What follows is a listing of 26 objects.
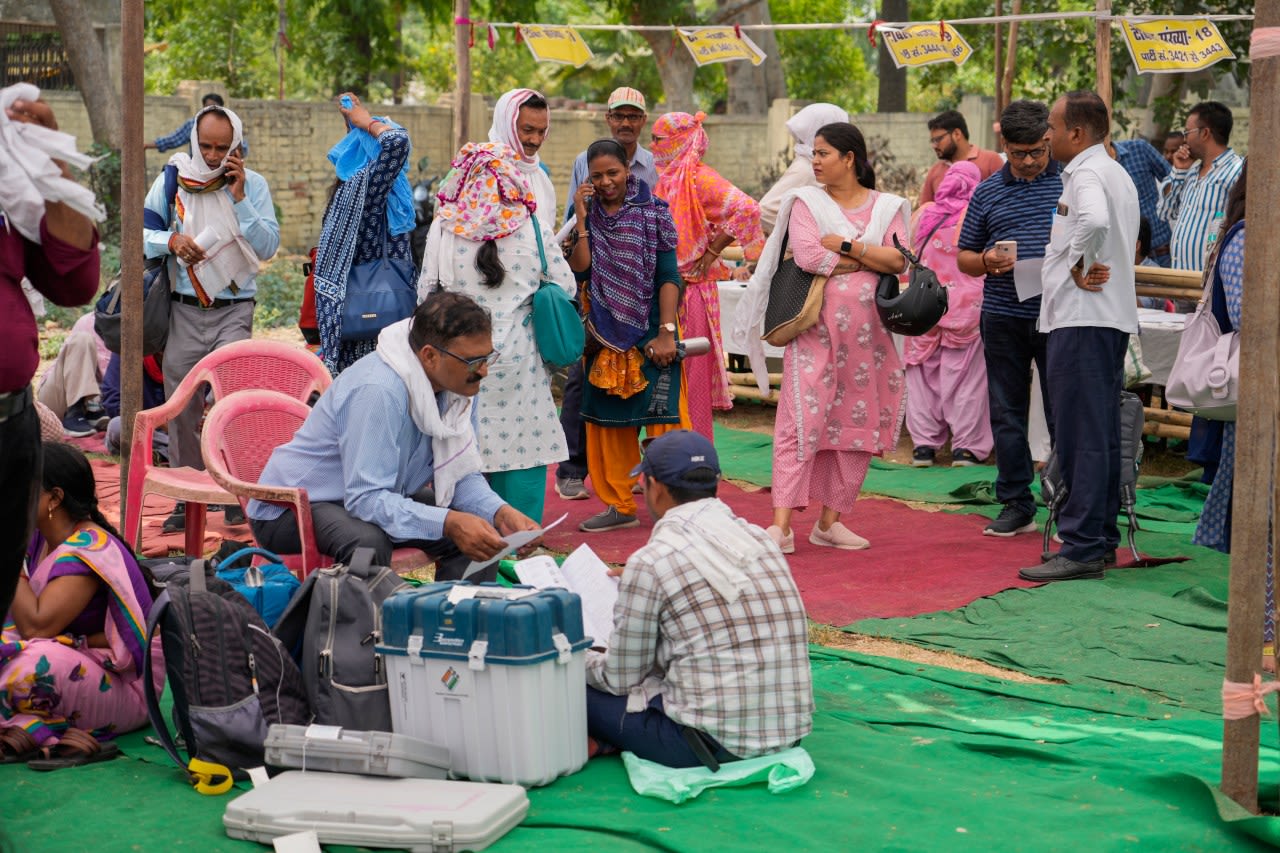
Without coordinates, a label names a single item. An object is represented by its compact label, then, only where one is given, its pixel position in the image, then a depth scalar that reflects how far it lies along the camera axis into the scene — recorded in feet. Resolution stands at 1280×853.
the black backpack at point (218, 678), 12.75
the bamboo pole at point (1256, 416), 11.82
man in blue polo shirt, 22.30
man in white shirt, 20.20
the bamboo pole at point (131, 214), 17.67
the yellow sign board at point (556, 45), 37.17
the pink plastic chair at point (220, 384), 18.49
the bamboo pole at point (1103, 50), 27.84
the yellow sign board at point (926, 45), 33.24
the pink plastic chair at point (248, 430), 17.40
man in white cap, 25.34
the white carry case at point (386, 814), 11.42
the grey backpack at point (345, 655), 13.03
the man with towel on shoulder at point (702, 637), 12.53
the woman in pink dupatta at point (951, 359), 29.32
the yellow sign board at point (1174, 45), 28.27
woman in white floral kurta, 20.58
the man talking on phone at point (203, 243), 22.89
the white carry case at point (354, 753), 12.25
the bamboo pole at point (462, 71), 32.12
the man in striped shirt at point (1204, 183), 30.99
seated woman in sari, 13.20
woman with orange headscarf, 25.31
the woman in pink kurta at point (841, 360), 21.54
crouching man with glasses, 15.08
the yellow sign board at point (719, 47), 37.73
